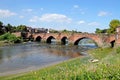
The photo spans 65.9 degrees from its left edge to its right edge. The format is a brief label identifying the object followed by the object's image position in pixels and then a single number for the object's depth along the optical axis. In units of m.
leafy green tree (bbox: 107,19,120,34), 41.67
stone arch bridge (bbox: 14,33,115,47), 30.39
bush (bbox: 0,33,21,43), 39.65
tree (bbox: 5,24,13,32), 53.60
